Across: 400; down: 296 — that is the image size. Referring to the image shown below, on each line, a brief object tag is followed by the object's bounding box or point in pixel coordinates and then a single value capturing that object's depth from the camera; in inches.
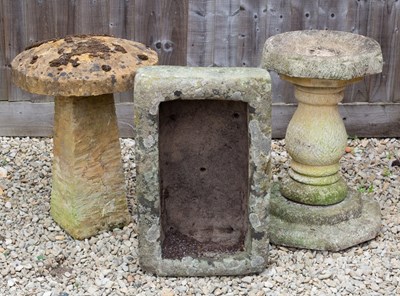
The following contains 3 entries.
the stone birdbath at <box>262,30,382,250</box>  161.9
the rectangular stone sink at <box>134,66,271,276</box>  146.4
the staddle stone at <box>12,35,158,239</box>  154.9
